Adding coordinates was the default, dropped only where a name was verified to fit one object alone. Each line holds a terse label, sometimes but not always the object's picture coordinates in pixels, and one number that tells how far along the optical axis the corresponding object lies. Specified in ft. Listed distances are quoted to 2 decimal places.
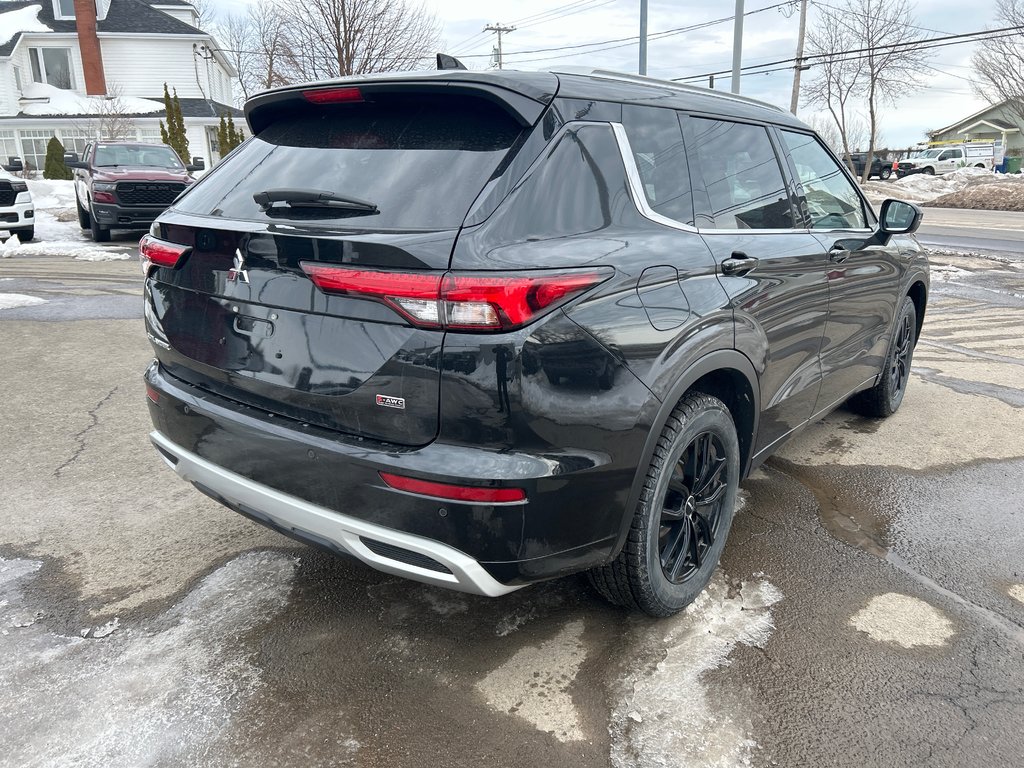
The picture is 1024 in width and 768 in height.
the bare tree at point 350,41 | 75.25
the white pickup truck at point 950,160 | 154.01
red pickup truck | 45.55
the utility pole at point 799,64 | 121.29
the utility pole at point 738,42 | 58.72
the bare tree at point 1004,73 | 136.15
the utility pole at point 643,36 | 61.11
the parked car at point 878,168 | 156.35
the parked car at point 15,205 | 44.96
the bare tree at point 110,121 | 106.83
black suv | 7.09
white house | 117.80
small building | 222.48
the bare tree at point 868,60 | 135.54
